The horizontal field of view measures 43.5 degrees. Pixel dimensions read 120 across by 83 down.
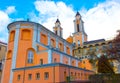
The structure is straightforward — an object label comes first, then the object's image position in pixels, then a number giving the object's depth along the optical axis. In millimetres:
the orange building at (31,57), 25175
